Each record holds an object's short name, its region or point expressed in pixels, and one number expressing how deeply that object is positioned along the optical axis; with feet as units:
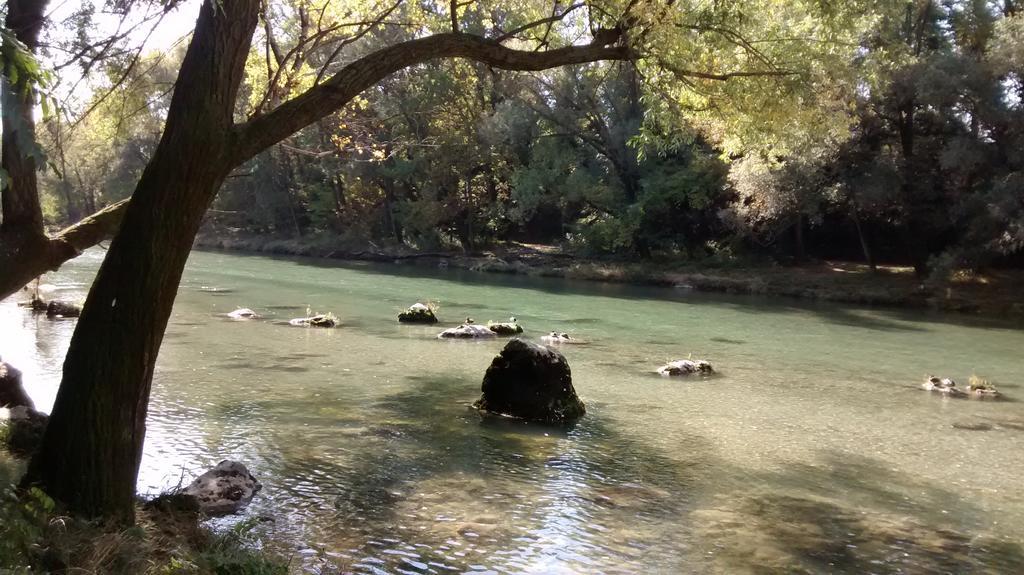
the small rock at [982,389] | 49.24
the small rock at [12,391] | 30.65
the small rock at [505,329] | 67.67
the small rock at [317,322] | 68.03
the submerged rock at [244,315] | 71.47
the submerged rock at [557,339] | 64.59
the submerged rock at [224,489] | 23.47
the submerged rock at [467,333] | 64.08
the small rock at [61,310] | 67.32
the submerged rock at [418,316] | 73.31
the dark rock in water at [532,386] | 38.34
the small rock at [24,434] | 24.22
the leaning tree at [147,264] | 17.07
